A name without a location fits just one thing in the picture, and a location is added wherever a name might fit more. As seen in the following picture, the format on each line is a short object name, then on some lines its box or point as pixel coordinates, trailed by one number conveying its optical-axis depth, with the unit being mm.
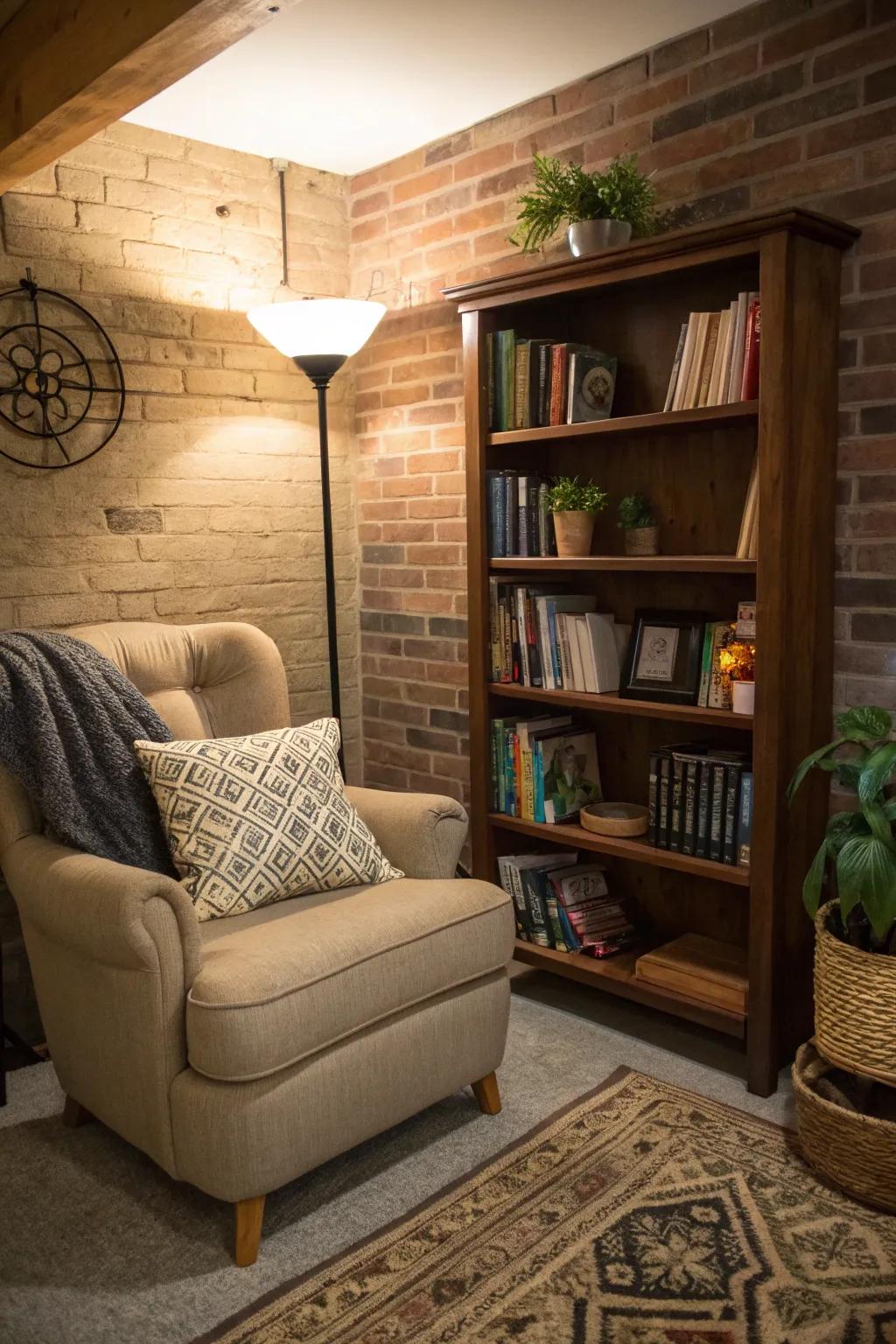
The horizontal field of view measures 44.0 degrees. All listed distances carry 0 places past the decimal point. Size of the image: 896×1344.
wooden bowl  2727
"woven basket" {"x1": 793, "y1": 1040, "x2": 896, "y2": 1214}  1973
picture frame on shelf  2594
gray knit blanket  2240
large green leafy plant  1967
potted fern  2590
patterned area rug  1740
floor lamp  2908
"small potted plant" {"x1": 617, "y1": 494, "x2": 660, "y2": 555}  2678
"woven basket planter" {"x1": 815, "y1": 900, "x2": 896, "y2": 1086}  2008
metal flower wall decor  2814
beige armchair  1882
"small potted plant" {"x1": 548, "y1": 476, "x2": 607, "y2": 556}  2721
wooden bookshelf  2258
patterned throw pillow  2236
